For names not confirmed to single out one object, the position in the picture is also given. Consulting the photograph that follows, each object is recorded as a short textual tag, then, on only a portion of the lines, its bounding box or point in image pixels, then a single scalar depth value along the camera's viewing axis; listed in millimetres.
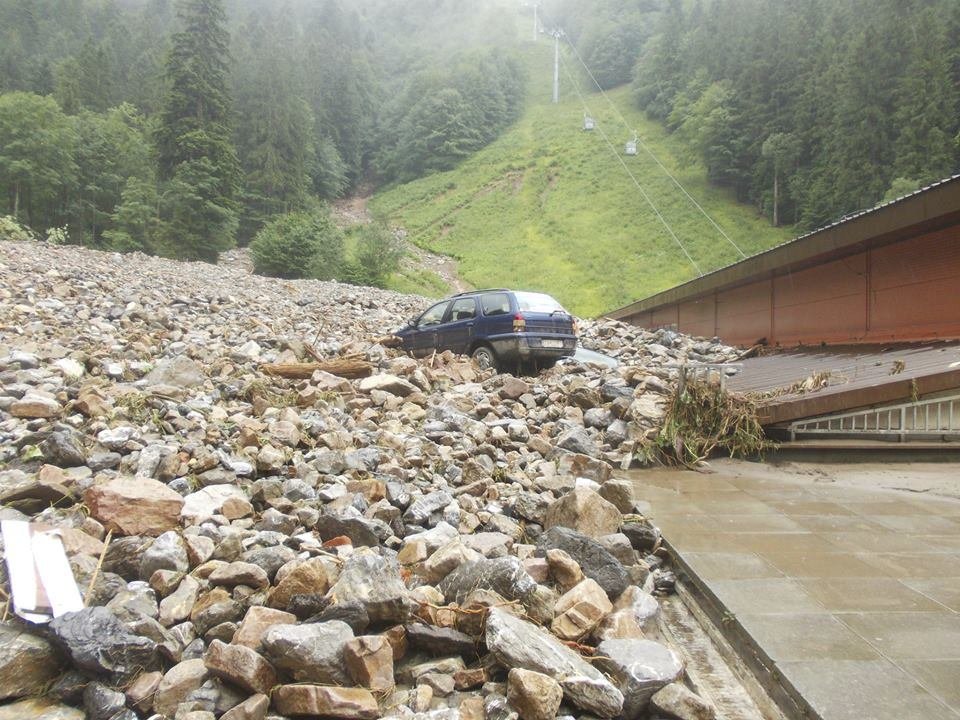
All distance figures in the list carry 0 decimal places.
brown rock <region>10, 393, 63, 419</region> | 5824
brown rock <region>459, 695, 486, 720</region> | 2325
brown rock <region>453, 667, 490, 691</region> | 2533
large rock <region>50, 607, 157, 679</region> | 2496
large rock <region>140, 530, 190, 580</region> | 3291
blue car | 11141
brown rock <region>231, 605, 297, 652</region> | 2674
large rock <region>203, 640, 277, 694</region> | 2436
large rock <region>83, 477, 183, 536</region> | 3742
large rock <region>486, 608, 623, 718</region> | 2324
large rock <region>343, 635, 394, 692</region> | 2443
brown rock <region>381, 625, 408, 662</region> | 2689
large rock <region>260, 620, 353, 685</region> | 2432
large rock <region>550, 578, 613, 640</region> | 2793
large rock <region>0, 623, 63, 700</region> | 2438
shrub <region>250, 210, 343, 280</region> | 34750
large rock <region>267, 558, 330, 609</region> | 2982
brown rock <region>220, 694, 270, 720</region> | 2303
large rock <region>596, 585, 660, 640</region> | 2820
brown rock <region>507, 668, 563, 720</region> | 2262
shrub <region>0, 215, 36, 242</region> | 24438
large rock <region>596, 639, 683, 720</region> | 2398
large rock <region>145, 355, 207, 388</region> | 7805
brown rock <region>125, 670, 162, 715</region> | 2457
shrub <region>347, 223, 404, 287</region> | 35750
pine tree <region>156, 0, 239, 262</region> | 37312
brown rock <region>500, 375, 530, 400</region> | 8898
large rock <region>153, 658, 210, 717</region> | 2449
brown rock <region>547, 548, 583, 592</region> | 3279
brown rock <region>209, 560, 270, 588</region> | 3146
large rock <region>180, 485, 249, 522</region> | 4086
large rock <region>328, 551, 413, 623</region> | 2770
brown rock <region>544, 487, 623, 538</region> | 4047
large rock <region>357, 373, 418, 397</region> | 8648
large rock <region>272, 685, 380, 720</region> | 2307
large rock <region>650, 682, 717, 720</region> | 2307
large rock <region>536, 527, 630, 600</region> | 3277
